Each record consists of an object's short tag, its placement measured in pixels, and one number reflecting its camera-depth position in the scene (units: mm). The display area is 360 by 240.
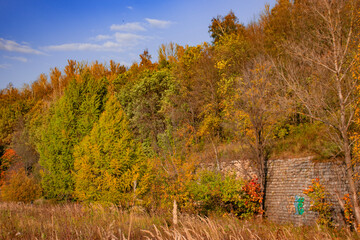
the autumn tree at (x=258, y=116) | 17891
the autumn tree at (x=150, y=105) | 30312
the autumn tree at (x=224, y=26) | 35281
